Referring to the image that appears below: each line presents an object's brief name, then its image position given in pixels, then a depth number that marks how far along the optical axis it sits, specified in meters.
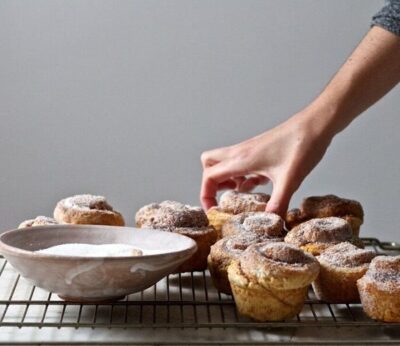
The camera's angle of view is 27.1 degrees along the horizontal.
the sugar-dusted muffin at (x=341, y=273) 1.32
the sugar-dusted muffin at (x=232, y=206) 1.67
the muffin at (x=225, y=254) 1.38
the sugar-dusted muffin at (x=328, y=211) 1.68
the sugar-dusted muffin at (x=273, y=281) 1.24
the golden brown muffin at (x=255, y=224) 1.49
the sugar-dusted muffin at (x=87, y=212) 1.52
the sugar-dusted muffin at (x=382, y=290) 1.23
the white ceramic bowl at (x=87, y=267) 1.19
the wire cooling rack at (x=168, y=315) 1.18
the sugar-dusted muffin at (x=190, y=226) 1.51
